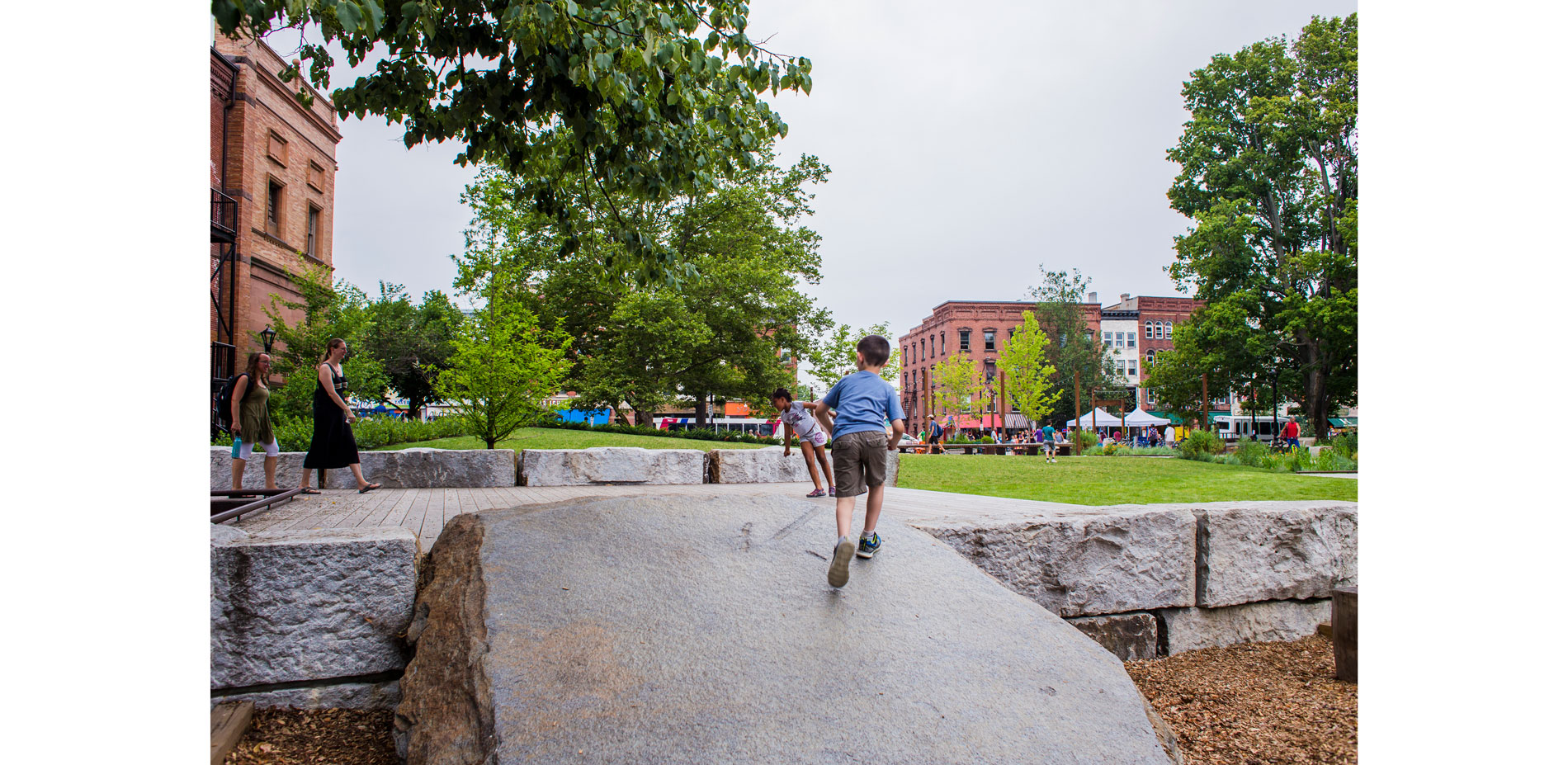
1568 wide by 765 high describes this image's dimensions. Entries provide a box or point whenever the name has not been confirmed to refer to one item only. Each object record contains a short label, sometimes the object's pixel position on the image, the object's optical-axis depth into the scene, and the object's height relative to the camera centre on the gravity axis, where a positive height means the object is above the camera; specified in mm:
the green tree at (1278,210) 28875 +7418
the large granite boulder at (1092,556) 4918 -993
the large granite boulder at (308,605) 3586 -943
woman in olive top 7871 -126
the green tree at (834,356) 28500 +1604
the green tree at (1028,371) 49312 +1827
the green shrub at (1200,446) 24895 -1443
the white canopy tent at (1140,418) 45094 -1048
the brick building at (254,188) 20406 +5978
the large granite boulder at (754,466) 11422 -961
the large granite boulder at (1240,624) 5367 -1582
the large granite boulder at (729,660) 2756 -1059
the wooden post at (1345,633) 4793 -1420
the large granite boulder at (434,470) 10031 -879
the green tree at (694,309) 25938 +3116
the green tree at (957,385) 56531 +1078
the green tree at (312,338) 20188 +1696
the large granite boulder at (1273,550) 5414 -1066
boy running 4402 -181
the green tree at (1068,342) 62438 +4610
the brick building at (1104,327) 69375 +6457
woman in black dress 8141 -337
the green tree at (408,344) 36594 +2626
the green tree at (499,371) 15289 +565
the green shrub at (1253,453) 20781 -1433
